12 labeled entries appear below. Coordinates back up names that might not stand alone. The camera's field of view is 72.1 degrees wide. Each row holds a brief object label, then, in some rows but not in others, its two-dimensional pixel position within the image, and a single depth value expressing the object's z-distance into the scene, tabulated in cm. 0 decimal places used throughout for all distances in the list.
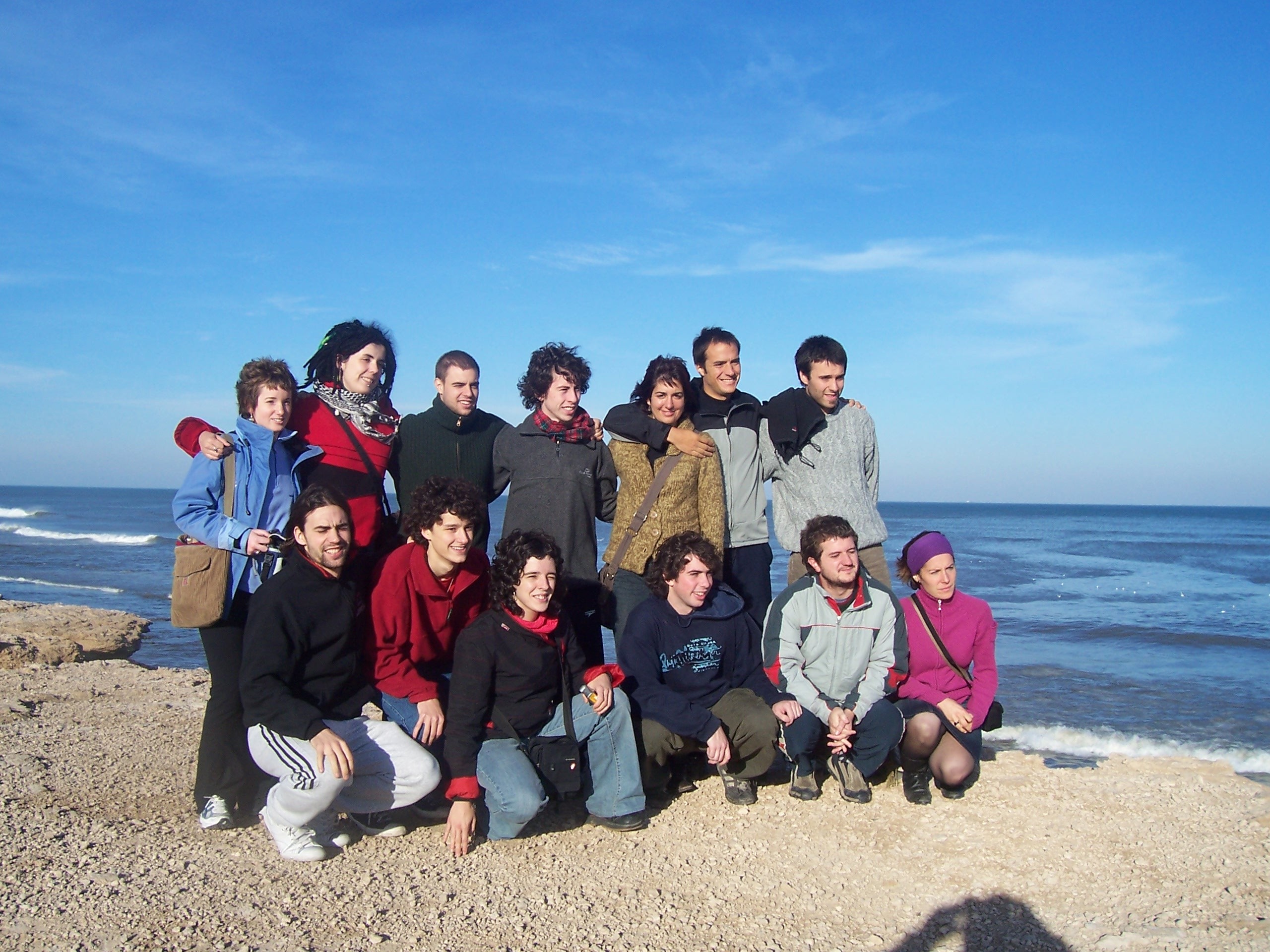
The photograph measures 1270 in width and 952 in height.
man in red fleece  388
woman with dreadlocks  429
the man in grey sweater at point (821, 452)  496
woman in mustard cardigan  467
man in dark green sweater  461
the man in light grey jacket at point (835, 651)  435
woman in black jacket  375
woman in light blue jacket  381
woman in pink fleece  436
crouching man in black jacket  349
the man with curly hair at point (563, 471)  459
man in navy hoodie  418
